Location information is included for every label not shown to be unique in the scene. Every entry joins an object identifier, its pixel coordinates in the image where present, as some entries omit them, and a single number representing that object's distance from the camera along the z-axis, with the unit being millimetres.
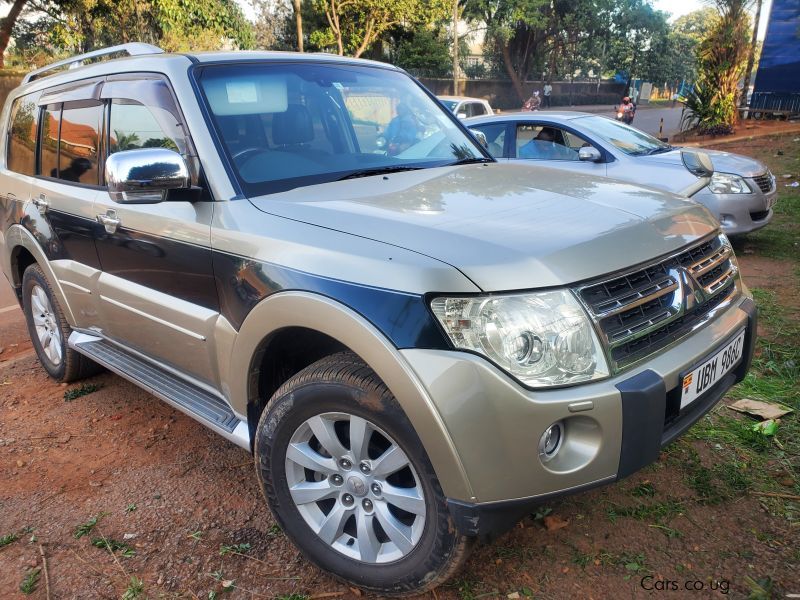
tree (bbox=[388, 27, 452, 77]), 32500
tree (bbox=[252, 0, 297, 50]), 33219
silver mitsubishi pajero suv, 1850
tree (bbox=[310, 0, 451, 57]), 25947
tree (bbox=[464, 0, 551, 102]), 33031
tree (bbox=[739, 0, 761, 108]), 20728
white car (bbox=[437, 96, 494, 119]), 14111
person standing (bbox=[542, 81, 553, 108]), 36094
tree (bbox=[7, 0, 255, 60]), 16391
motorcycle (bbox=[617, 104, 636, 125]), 21891
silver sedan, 6254
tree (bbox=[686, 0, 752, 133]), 16266
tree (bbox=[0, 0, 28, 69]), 16141
